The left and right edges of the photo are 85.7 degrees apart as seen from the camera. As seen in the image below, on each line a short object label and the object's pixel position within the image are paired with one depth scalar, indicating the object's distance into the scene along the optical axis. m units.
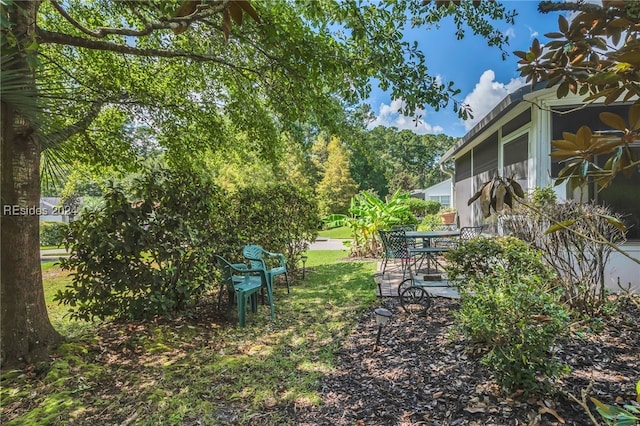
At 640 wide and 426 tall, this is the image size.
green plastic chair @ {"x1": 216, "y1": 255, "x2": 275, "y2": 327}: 4.77
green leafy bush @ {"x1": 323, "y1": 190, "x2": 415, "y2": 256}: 10.84
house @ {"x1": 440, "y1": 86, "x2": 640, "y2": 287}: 5.70
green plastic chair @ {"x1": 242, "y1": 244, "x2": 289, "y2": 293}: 5.44
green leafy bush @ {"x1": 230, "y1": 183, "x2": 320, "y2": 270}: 6.42
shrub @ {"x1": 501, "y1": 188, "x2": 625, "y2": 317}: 4.26
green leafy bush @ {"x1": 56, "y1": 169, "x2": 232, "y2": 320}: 4.08
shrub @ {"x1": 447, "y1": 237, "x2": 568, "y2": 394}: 2.52
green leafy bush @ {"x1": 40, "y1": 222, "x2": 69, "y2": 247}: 4.06
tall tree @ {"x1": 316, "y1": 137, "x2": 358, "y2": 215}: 28.12
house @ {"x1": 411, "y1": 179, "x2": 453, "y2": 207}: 33.03
